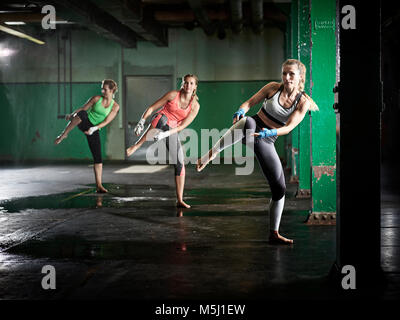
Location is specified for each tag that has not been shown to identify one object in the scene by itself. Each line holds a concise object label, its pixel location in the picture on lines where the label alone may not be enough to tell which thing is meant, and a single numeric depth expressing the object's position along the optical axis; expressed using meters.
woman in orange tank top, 6.91
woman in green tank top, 8.70
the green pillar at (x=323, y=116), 6.18
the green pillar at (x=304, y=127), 8.11
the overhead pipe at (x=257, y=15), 12.68
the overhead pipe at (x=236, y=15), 12.25
